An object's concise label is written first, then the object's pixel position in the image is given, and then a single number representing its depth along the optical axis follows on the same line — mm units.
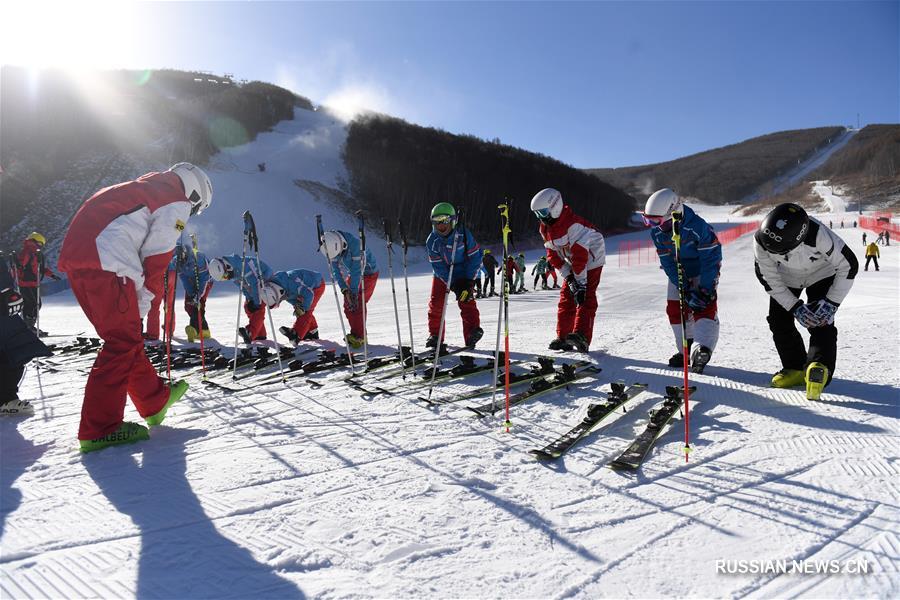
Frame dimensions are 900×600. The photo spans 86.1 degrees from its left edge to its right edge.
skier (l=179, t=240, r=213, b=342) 8305
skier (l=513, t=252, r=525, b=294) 17844
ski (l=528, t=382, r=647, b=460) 2814
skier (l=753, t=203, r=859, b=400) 3729
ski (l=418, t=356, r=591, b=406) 3966
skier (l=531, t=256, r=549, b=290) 19122
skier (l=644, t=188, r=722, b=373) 4836
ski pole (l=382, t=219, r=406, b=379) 5287
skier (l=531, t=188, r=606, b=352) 5809
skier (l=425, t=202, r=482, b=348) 6207
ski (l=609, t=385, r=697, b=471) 2629
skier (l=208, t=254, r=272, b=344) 7684
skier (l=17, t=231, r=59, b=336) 9820
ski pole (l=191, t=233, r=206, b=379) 7538
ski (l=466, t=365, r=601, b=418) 3656
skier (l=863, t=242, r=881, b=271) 18969
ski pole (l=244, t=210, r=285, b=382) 4949
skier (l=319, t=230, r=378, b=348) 6965
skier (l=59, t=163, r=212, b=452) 3135
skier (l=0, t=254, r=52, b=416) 3967
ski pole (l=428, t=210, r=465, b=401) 4105
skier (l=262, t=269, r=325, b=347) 7434
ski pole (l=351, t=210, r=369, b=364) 5112
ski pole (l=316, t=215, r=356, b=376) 5070
